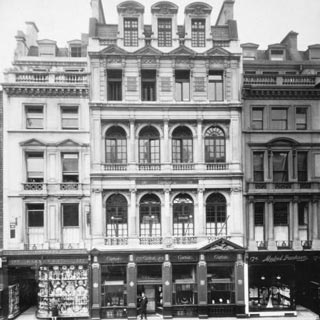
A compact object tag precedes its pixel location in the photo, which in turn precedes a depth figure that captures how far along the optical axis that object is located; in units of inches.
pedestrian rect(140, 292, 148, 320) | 801.6
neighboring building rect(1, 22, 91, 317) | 827.4
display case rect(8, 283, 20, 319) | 807.7
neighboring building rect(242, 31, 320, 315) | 859.4
